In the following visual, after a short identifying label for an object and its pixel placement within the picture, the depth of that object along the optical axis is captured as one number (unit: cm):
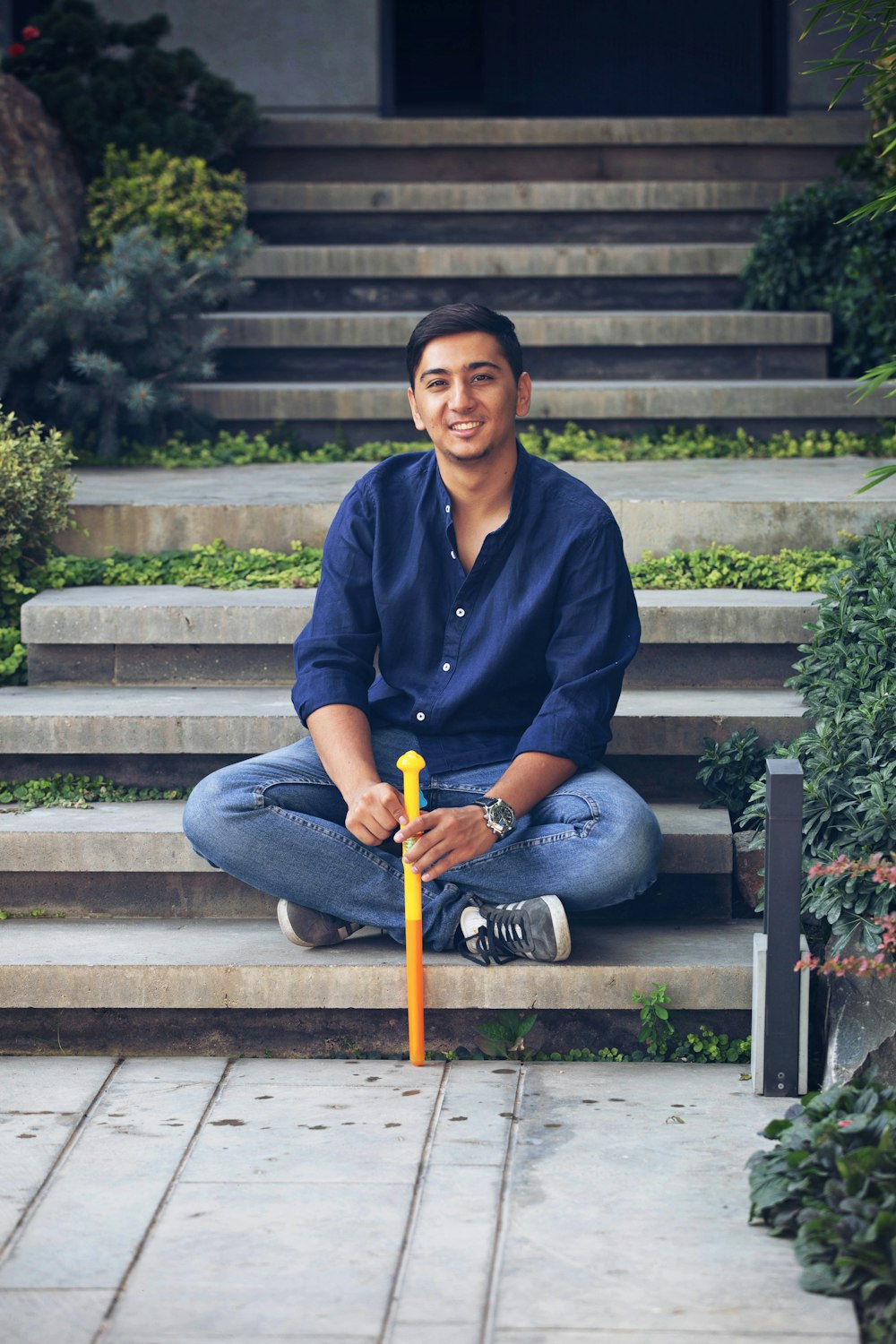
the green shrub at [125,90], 722
